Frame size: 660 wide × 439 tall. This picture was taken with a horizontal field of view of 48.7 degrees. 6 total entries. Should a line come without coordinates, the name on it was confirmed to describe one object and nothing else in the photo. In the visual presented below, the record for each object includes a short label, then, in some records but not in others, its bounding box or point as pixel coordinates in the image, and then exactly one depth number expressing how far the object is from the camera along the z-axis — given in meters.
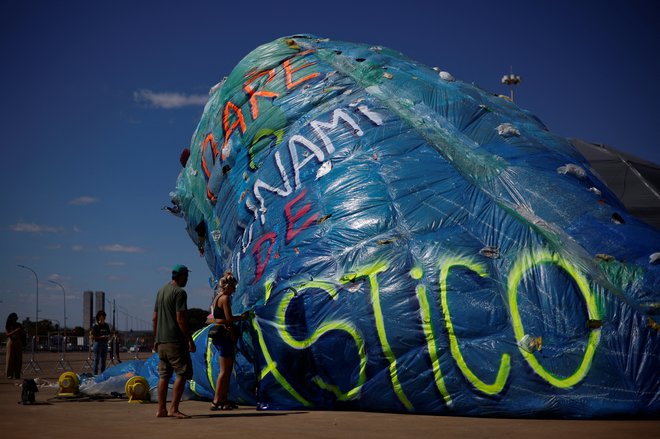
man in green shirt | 7.52
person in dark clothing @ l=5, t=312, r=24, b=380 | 15.12
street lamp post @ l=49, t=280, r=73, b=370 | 21.43
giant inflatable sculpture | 7.00
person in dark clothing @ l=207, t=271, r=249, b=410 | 8.10
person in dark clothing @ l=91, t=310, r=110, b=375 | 14.01
